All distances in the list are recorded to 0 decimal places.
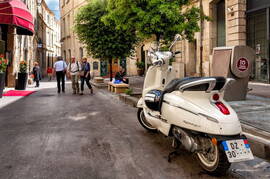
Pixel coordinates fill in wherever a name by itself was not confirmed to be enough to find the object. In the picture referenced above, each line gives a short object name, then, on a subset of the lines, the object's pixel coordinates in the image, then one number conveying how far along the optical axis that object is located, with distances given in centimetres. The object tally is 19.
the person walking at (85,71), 1197
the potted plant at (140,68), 2750
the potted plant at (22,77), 1368
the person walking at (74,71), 1174
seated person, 1273
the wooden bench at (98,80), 1709
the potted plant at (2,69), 987
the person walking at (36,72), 1692
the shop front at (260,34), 1304
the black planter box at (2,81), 997
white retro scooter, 284
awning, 1107
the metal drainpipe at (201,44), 1772
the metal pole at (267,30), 1293
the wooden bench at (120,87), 1180
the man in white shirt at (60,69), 1222
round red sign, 705
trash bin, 702
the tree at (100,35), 1469
